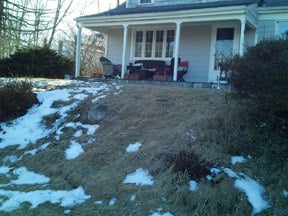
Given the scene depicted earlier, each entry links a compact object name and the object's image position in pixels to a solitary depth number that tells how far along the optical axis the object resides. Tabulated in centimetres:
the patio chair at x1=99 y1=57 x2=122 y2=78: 1131
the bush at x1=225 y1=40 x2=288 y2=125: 434
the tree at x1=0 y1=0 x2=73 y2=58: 1019
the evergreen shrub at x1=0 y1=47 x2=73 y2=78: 1293
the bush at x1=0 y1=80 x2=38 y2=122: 706
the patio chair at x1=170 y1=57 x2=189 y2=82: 1092
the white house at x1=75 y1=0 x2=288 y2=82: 1004
